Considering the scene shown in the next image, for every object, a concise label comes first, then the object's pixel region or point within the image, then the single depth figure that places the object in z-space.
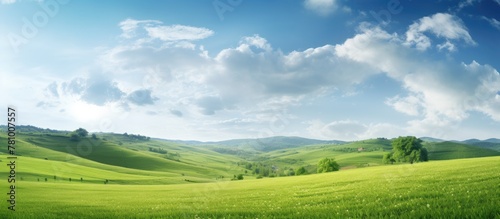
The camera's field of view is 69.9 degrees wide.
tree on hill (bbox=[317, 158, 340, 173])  130.75
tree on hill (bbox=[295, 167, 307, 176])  152.61
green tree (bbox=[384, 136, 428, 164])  116.62
